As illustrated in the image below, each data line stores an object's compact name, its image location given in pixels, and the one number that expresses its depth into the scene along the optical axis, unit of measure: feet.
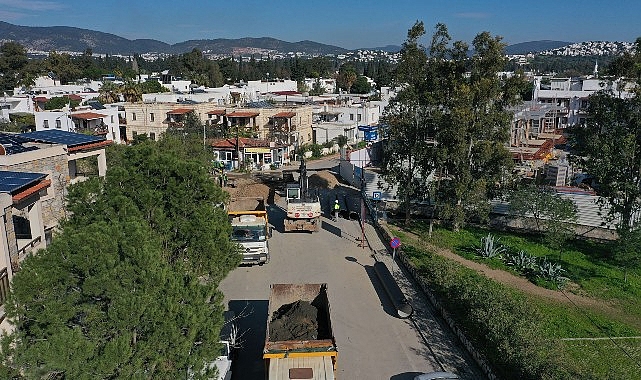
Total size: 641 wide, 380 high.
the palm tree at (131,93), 196.75
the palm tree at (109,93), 212.02
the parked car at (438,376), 40.27
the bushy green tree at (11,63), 275.39
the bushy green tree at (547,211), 72.28
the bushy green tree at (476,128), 75.82
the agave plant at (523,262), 68.54
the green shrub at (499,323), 39.81
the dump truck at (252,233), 68.33
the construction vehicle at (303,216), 83.30
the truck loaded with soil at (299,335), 37.60
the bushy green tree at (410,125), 80.33
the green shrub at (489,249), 73.10
